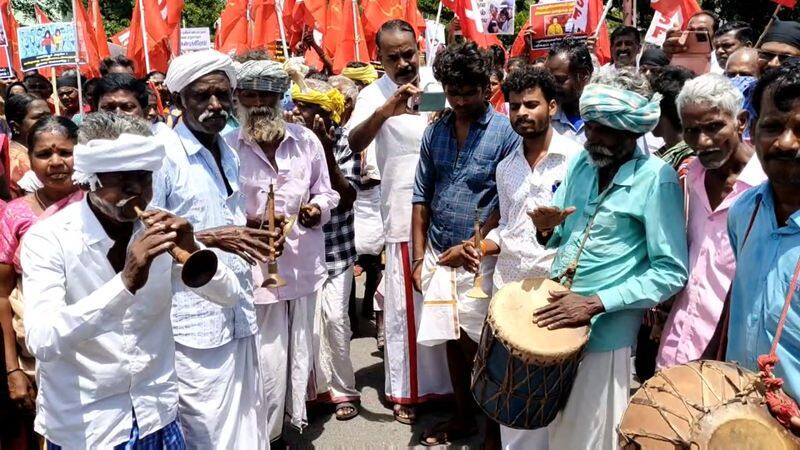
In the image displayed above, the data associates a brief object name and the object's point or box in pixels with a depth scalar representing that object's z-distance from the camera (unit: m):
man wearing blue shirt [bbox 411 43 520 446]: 4.12
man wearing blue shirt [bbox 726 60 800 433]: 2.26
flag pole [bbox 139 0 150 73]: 10.84
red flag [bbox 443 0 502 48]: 9.27
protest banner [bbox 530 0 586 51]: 8.78
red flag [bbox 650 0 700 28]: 8.93
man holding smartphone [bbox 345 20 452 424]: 4.83
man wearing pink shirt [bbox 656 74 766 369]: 3.01
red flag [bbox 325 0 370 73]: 11.34
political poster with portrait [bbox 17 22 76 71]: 8.59
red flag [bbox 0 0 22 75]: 10.51
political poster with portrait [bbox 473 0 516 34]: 9.38
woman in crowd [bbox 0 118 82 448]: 3.28
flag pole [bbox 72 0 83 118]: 8.04
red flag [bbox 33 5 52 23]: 11.95
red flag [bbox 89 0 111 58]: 11.88
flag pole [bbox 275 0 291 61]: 8.33
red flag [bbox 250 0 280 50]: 10.98
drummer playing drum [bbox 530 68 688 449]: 3.09
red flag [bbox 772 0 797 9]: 7.48
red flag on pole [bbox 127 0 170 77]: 11.01
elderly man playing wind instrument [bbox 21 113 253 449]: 2.45
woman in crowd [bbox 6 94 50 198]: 5.79
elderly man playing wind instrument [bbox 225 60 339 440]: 4.20
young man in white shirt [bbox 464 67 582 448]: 3.78
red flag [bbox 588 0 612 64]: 9.79
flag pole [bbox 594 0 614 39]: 8.01
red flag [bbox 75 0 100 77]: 9.02
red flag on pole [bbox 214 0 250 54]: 11.76
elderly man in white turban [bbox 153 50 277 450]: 3.38
